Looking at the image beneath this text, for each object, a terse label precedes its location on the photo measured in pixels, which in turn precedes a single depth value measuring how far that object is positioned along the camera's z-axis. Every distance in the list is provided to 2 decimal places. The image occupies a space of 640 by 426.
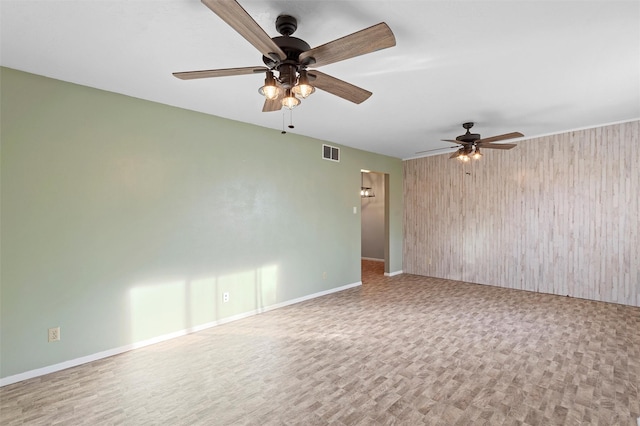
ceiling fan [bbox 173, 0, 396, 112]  1.56
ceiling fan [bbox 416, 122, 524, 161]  4.18
